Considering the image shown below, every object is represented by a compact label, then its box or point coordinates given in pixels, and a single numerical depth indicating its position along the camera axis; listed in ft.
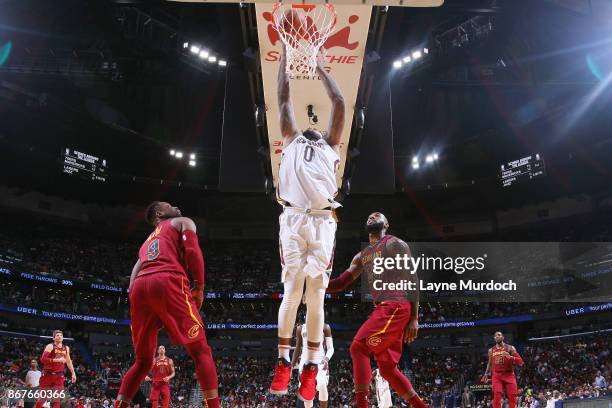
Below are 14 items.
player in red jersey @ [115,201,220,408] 13.61
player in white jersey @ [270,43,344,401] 14.93
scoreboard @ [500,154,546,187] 86.58
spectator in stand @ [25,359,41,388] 40.37
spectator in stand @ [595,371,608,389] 63.89
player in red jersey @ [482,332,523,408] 34.24
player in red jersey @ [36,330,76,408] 34.35
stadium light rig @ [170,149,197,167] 97.91
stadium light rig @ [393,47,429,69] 63.82
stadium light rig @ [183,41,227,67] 65.84
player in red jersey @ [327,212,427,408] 17.08
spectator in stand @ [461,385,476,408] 69.15
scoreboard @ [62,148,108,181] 86.07
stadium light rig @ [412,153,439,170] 97.55
